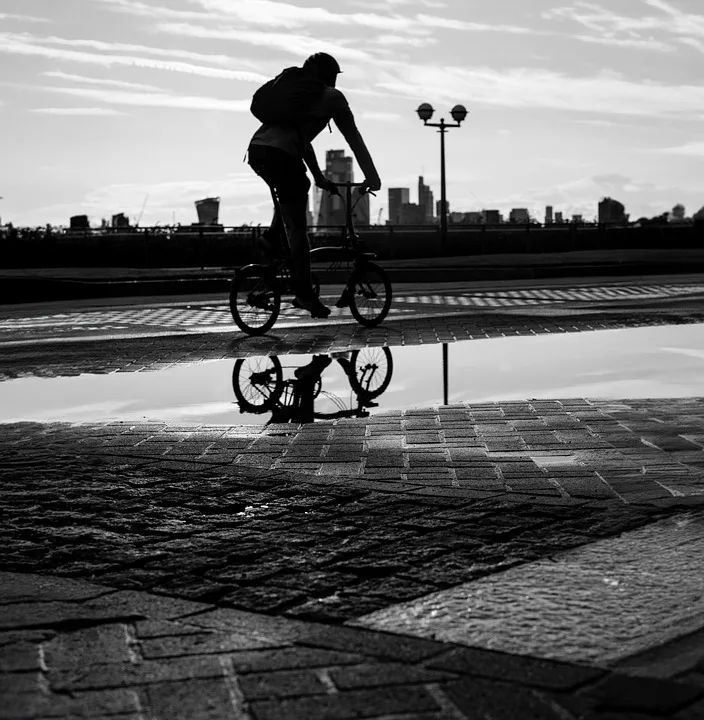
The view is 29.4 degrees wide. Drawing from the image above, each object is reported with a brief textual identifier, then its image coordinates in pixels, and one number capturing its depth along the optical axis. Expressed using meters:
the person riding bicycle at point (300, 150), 11.02
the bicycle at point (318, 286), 11.82
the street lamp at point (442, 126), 41.59
